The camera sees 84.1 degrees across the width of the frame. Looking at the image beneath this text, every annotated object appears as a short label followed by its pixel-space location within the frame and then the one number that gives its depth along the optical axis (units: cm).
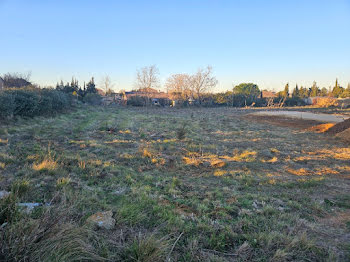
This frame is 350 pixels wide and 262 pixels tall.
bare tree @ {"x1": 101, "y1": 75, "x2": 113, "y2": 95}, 5131
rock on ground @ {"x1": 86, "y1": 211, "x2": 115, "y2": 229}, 246
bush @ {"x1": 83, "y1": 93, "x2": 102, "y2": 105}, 3656
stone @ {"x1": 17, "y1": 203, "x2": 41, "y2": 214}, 243
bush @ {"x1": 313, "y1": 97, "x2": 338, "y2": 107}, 3912
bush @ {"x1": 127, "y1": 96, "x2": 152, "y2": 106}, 4291
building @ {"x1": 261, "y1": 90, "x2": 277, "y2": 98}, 6616
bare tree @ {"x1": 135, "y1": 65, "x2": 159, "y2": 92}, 4647
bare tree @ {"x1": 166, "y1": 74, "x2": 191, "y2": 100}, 4872
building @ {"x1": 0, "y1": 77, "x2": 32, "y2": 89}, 2412
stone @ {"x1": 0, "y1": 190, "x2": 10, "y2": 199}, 297
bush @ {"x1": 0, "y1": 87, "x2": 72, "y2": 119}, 1171
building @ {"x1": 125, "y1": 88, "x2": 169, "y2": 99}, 4712
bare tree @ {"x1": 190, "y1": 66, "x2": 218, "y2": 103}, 4781
